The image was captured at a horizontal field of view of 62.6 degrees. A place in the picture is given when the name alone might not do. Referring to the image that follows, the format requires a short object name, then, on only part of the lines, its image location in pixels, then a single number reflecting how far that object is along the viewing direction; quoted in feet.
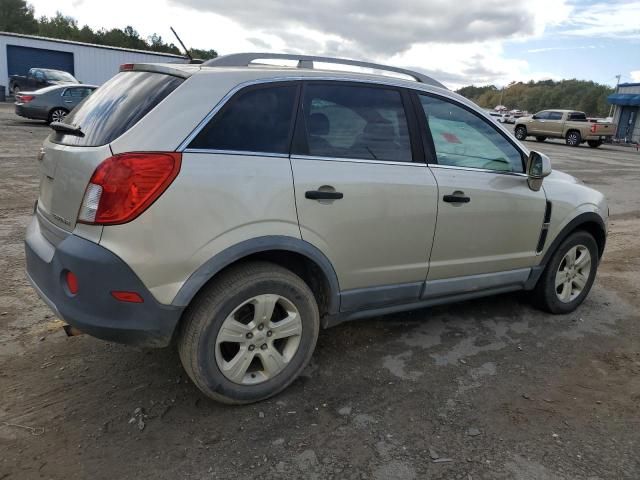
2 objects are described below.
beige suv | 8.02
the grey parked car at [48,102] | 53.16
